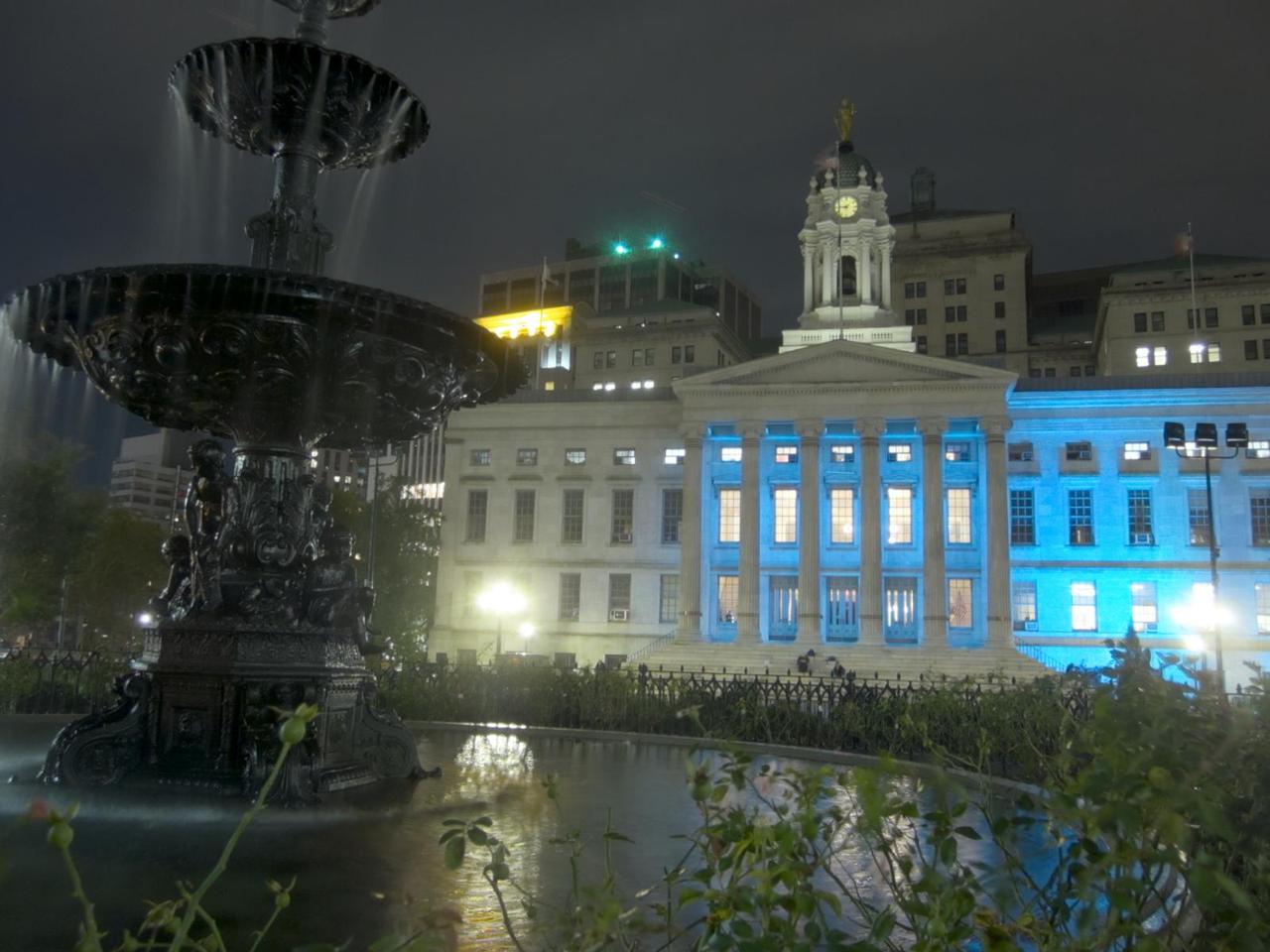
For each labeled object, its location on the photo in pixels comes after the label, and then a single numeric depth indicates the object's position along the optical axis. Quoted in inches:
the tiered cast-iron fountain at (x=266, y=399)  369.1
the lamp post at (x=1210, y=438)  1171.3
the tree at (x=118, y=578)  2265.0
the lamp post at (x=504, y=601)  2264.1
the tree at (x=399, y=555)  2331.4
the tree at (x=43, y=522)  1820.9
